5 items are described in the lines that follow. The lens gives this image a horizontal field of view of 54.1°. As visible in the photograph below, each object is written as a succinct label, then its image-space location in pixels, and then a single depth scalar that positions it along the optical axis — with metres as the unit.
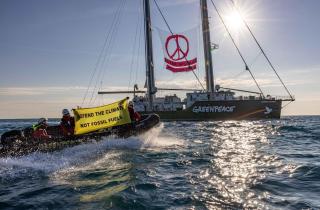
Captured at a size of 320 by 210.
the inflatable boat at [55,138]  12.49
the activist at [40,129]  14.06
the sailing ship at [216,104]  49.66
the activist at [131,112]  18.38
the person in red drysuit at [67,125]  15.73
